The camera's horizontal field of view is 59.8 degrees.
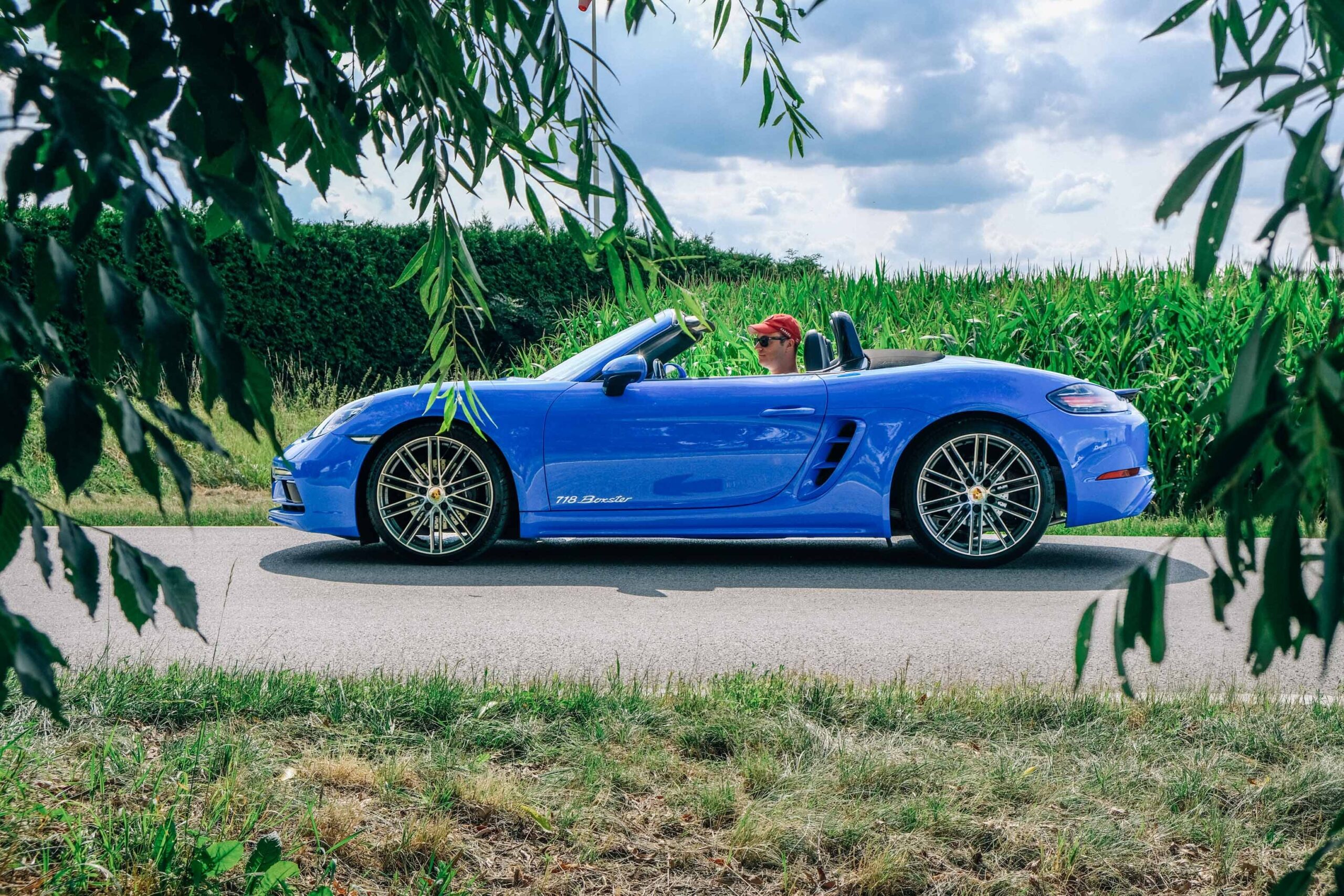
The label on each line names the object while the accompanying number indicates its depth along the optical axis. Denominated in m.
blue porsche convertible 6.62
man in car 7.61
